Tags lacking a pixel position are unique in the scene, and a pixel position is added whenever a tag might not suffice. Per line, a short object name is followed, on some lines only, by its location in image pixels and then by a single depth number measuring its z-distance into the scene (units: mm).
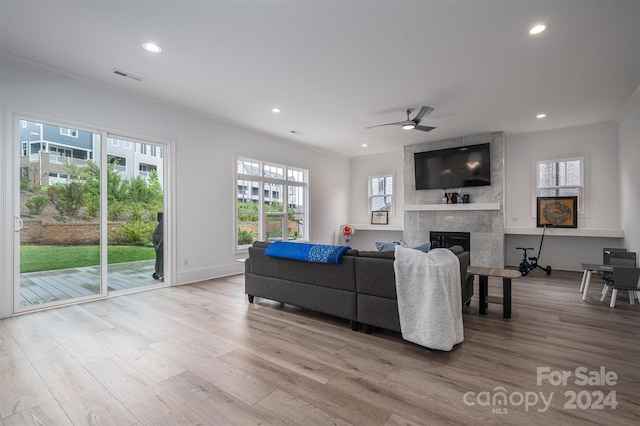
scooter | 5765
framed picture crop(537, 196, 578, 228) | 5980
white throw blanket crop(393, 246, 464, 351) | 2428
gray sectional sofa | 2799
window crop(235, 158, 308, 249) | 6055
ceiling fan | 4461
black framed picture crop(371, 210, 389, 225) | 8414
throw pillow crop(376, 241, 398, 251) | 3349
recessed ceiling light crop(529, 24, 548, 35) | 2736
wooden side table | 3201
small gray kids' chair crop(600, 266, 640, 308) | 3510
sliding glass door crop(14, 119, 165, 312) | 3574
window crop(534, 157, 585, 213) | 6000
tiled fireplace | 6266
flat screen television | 6414
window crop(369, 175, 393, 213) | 8461
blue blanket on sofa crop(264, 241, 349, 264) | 3067
